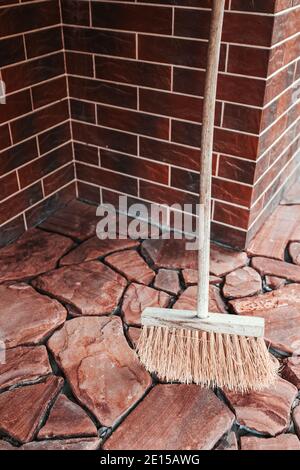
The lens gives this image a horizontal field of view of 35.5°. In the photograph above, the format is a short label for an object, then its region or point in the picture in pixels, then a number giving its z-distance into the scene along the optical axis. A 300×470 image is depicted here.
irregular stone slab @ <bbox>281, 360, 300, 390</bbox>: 1.13
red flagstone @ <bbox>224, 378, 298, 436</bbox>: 1.03
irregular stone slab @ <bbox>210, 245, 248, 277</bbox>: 1.49
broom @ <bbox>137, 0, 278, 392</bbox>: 1.10
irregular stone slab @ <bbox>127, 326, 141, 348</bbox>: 1.24
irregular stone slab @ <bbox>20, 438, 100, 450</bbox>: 0.99
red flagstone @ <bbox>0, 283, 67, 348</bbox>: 1.25
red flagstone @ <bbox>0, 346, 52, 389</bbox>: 1.14
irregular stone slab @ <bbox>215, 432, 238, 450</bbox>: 0.99
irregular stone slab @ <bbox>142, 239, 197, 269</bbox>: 1.52
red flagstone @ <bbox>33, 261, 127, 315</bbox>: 1.36
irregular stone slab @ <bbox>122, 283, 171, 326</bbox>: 1.32
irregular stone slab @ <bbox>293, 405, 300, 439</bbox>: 1.02
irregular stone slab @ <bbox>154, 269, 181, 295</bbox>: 1.41
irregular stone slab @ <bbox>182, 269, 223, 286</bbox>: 1.44
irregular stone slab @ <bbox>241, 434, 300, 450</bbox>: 0.99
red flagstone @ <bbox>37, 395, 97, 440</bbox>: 1.01
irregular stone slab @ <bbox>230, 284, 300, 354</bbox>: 1.23
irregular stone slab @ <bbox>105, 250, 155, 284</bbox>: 1.46
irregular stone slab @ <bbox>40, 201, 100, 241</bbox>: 1.69
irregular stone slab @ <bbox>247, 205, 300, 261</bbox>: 1.57
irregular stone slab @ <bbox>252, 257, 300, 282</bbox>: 1.46
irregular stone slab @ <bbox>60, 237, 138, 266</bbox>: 1.55
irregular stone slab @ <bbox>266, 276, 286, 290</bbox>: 1.42
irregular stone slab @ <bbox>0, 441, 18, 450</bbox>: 0.99
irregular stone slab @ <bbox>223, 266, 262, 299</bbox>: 1.39
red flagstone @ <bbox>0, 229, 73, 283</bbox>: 1.49
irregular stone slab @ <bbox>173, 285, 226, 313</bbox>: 1.33
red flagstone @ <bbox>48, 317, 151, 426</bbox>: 1.08
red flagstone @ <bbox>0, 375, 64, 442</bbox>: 1.02
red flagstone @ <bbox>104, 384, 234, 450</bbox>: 1.00
